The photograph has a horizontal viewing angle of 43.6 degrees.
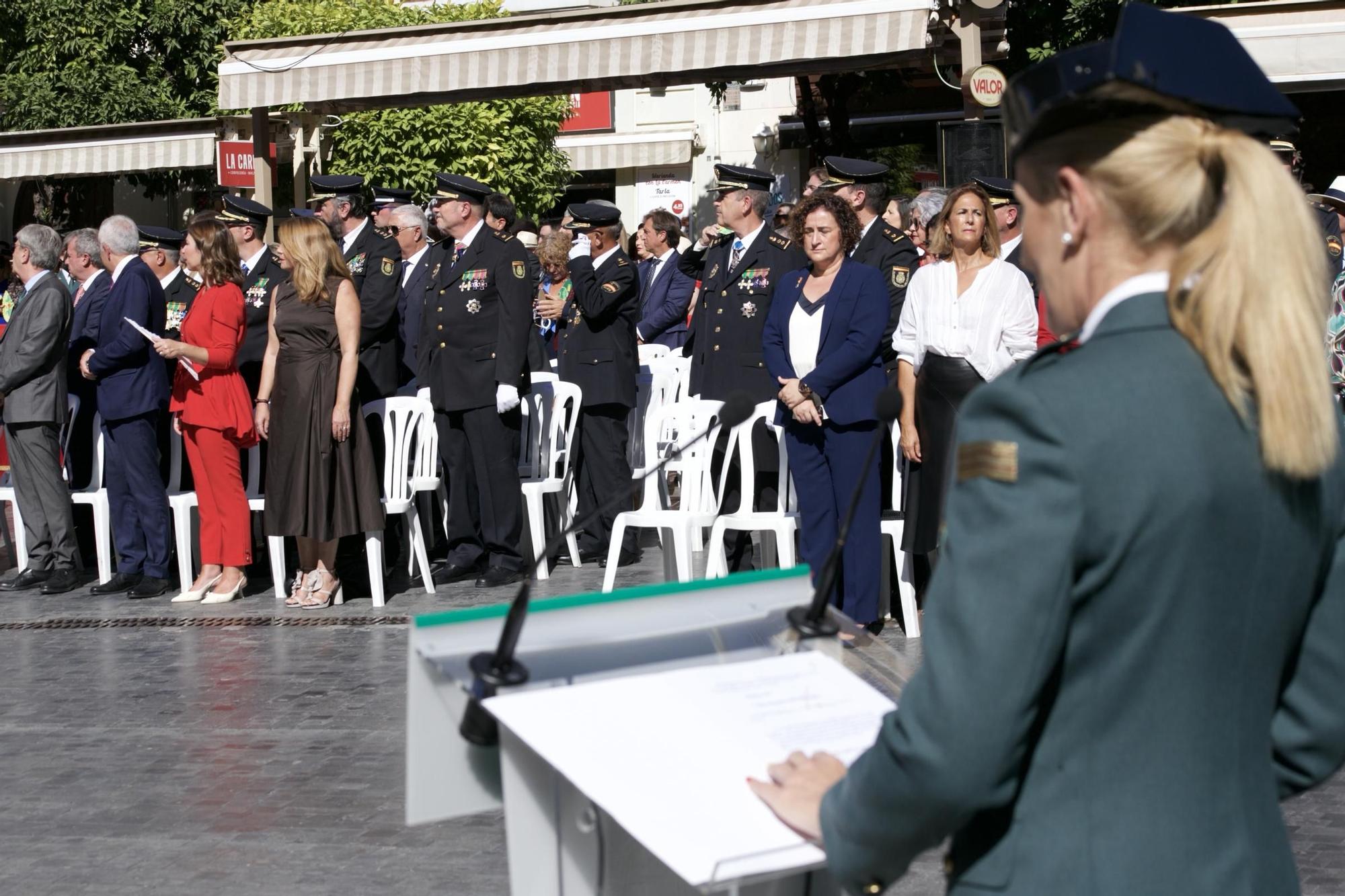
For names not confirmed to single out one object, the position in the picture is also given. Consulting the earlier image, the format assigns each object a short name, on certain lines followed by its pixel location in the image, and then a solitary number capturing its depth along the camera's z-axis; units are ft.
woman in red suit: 30.55
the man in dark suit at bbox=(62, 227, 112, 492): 34.27
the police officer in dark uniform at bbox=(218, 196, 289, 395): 33.50
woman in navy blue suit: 25.49
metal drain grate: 29.48
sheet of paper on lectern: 6.09
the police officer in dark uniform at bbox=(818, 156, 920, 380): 28.27
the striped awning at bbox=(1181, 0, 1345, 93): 49.78
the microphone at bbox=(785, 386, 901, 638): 7.11
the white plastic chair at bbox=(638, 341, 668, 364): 40.52
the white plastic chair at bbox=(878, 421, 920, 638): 26.55
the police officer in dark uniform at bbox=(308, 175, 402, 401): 33.78
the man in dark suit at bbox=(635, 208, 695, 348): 40.24
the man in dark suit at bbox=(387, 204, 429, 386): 35.83
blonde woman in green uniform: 5.29
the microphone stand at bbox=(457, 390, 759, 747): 6.56
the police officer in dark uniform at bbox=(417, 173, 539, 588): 32.01
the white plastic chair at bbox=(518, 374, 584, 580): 33.78
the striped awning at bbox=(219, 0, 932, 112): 37.04
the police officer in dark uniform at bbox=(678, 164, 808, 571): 29.71
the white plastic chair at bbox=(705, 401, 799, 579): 26.58
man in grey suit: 33.30
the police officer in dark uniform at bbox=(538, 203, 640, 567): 34.04
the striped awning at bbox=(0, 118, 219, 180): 73.41
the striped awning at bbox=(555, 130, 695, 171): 105.09
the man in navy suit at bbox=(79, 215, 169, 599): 32.48
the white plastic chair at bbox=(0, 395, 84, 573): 35.55
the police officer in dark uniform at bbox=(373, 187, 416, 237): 40.37
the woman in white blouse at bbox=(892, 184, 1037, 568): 23.84
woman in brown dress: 29.55
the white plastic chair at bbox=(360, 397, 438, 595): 31.73
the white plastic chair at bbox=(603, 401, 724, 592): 27.37
